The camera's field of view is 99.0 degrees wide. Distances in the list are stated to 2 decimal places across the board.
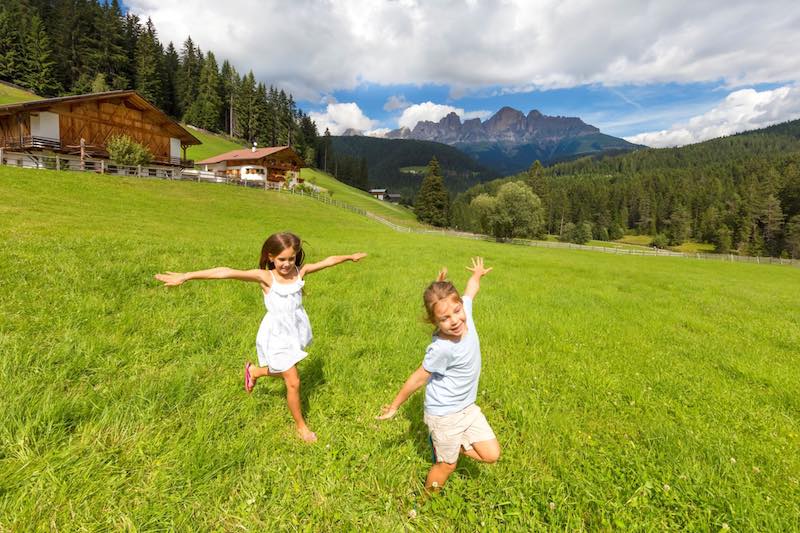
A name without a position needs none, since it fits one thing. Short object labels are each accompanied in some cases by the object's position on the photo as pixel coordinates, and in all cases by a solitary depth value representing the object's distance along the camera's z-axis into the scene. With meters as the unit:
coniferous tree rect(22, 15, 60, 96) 66.31
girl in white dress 3.76
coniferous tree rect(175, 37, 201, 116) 92.88
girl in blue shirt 3.05
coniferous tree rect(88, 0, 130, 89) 78.50
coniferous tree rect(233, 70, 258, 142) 97.31
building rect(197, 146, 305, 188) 62.78
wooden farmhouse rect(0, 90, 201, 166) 34.31
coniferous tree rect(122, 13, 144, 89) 84.69
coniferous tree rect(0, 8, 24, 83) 64.44
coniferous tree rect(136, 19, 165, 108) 82.88
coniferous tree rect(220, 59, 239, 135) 99.00
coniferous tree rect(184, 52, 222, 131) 91.81
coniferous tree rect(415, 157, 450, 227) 78.69
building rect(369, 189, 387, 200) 175.25
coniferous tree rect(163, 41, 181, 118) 90.06
